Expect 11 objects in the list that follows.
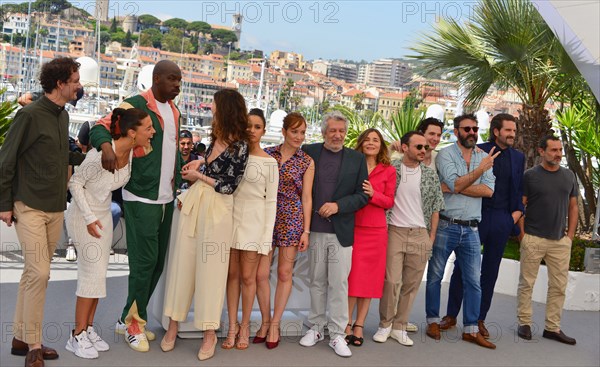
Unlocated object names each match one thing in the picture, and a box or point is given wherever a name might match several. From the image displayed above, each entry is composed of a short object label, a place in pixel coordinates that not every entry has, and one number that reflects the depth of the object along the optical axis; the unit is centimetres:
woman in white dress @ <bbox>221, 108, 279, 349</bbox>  452
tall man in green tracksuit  444
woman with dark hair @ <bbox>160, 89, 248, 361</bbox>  438
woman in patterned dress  470
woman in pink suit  493
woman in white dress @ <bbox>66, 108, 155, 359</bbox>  421
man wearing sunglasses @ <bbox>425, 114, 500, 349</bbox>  521
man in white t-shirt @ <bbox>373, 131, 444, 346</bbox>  505
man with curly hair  391
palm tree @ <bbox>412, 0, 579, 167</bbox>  831
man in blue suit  535
